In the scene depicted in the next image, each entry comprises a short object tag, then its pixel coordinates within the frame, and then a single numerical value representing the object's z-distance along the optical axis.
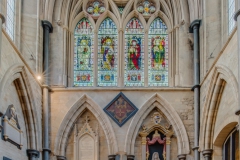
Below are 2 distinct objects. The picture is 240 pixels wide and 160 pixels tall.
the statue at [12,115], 13.84
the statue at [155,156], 17.30
